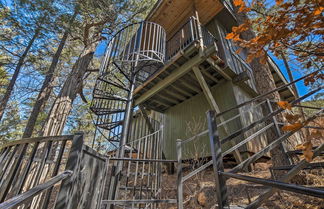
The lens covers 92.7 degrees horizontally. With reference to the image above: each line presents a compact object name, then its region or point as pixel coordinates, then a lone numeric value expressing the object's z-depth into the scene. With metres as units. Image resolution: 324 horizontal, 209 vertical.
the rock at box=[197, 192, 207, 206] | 3.14
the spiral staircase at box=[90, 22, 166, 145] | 4.04
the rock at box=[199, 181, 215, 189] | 3.65
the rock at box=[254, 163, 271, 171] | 4.38
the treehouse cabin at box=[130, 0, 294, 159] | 4.62
